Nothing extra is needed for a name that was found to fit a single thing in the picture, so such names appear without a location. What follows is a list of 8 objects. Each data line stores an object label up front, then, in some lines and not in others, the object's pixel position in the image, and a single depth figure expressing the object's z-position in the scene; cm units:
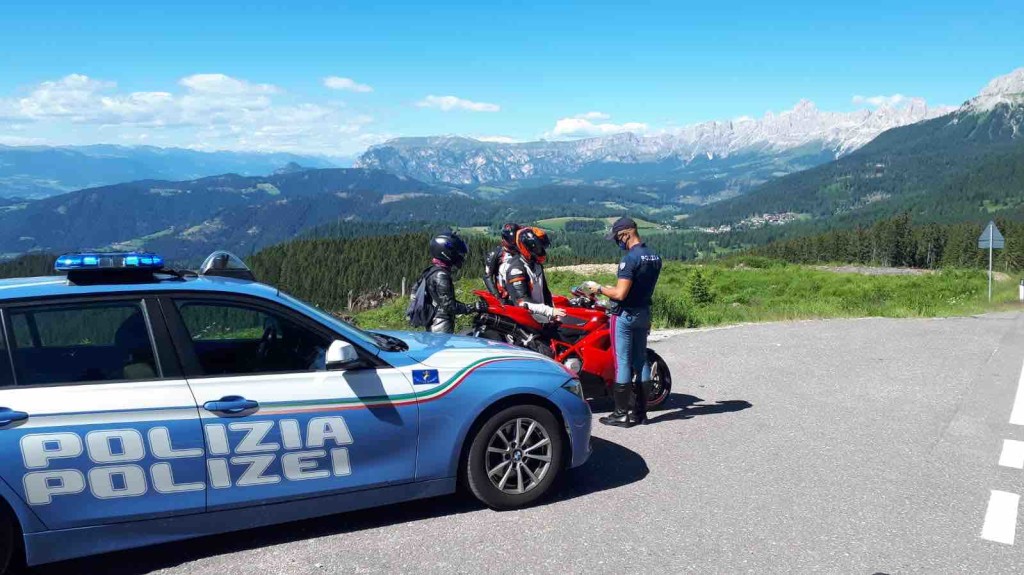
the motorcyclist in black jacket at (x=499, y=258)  800
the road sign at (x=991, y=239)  2098
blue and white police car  391
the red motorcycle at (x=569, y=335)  755
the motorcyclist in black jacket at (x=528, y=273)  764
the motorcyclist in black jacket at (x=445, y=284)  730
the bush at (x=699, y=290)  2270
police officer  694
